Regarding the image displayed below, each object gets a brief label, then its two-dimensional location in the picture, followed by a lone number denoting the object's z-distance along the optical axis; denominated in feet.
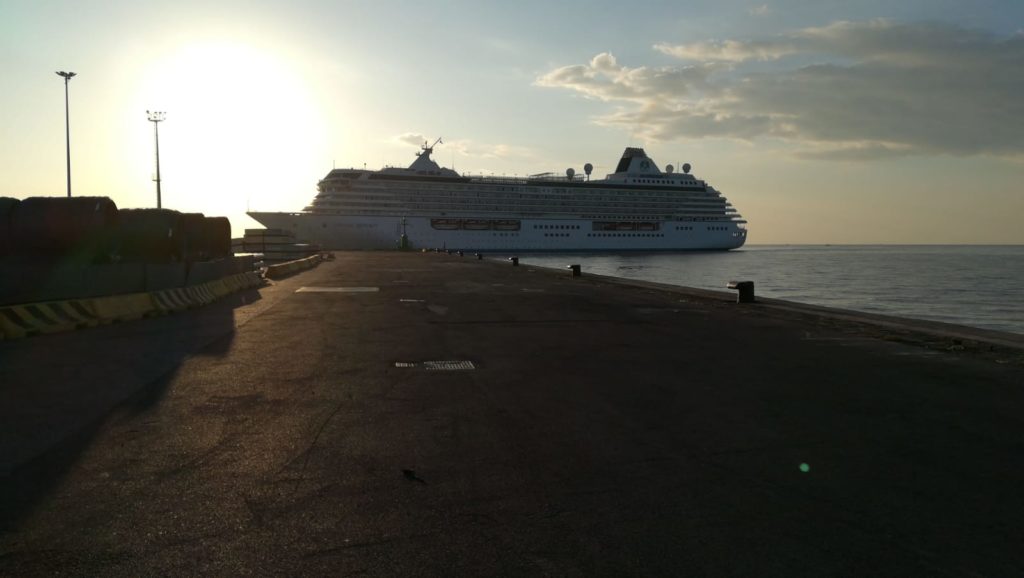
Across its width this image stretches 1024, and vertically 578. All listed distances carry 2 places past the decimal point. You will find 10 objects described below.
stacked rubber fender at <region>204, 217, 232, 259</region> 112.06
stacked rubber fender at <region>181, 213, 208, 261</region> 101.30
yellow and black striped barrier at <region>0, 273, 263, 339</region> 42.06
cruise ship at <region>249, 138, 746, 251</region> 338.13
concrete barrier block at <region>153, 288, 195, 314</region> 57.11
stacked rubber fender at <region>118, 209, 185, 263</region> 84.33
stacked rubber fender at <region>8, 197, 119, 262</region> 72.90
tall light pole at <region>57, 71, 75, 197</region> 160.25
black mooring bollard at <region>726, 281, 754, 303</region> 67.77
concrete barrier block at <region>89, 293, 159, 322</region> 49.55
